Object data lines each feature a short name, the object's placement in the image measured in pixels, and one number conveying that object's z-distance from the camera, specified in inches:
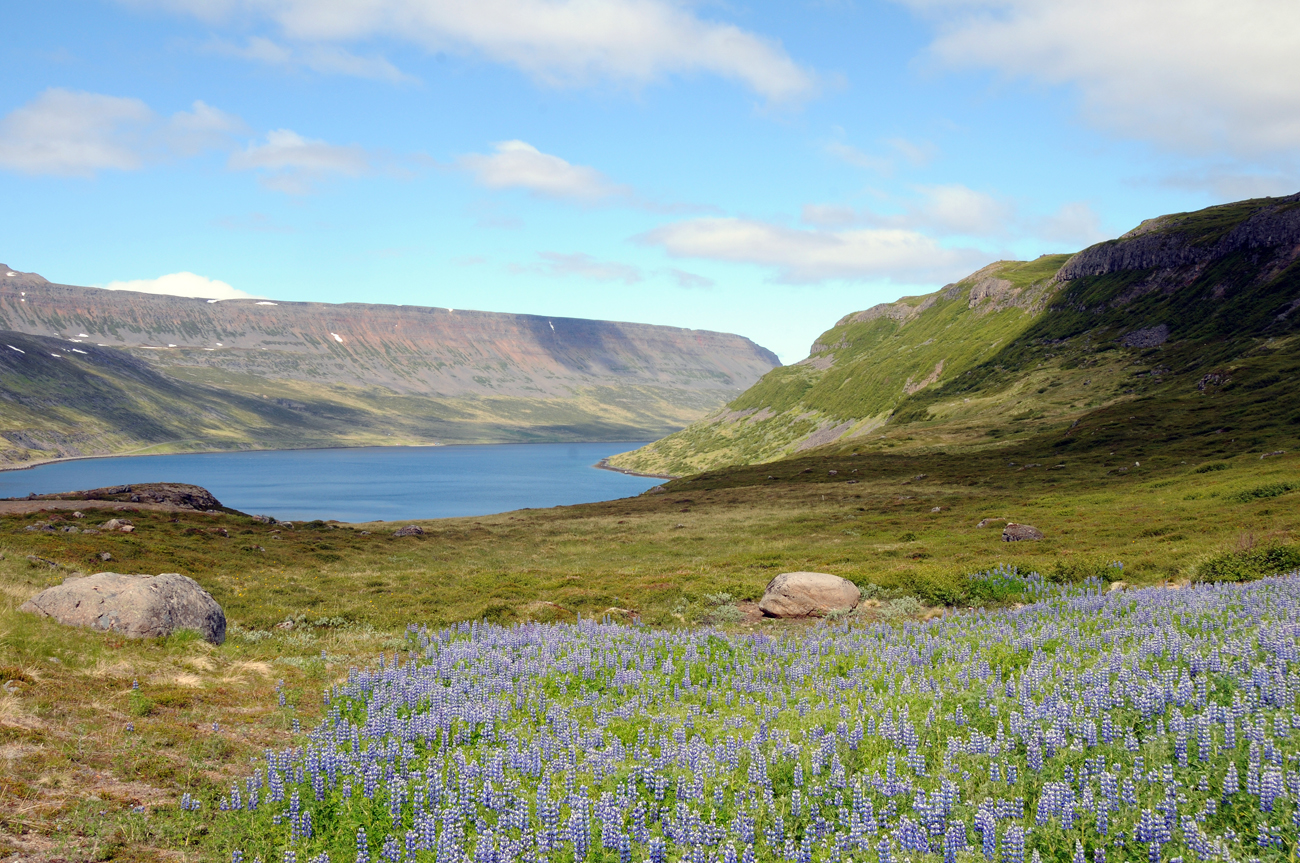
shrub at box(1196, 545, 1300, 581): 1043.9
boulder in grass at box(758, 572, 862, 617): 1168.8
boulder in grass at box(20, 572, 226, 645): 792.9
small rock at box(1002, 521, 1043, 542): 2014.0
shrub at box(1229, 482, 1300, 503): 2029.7
